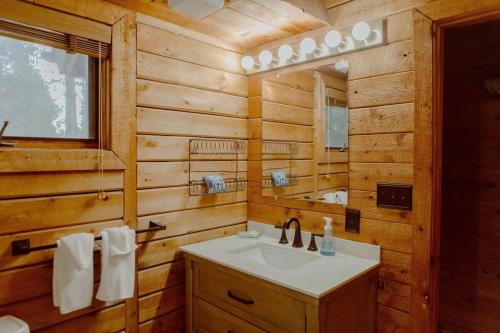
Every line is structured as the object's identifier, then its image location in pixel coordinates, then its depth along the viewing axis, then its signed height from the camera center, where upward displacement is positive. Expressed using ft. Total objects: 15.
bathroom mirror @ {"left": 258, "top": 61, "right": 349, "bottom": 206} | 6.09 +0.52
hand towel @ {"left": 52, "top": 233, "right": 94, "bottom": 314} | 4.58 -1.59
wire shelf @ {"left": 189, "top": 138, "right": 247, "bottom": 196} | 6.61 +0.10
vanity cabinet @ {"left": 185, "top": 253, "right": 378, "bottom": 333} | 4.48 -2.17
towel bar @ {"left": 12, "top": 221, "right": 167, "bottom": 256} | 4.52 -1.21
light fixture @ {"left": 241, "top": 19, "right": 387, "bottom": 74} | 5.55 +2.10
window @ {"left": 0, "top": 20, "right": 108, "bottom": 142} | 4.83 +1.17
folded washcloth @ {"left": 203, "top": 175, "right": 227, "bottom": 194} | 6.68 -0.49
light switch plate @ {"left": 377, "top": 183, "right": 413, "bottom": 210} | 5.22 -0.57
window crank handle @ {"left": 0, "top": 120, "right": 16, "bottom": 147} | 4.50 +0.24
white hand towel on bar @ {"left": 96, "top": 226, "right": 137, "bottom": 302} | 4.97 -1.60
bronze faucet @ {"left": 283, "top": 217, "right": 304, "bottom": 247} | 6.31 -1.46
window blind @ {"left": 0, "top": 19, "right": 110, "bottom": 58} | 4.65 +1.78
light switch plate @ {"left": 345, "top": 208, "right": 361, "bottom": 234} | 5.82 -1.05
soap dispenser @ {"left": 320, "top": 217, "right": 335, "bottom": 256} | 5.88 -1.47
